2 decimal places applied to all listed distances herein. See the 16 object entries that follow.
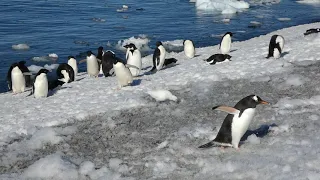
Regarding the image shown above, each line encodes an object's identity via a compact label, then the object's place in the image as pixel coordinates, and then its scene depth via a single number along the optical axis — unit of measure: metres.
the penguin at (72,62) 14.33
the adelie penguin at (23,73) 11.59
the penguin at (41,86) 10.21
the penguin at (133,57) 12.21
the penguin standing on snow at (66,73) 12.73
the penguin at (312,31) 15.26
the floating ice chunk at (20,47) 22.44
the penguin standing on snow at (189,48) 15.39
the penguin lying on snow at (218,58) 12.70
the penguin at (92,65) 13.00
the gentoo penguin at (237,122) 6.43
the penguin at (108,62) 12.28
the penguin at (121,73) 10.38
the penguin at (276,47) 12.28
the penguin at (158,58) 13.27
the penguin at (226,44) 15.01
